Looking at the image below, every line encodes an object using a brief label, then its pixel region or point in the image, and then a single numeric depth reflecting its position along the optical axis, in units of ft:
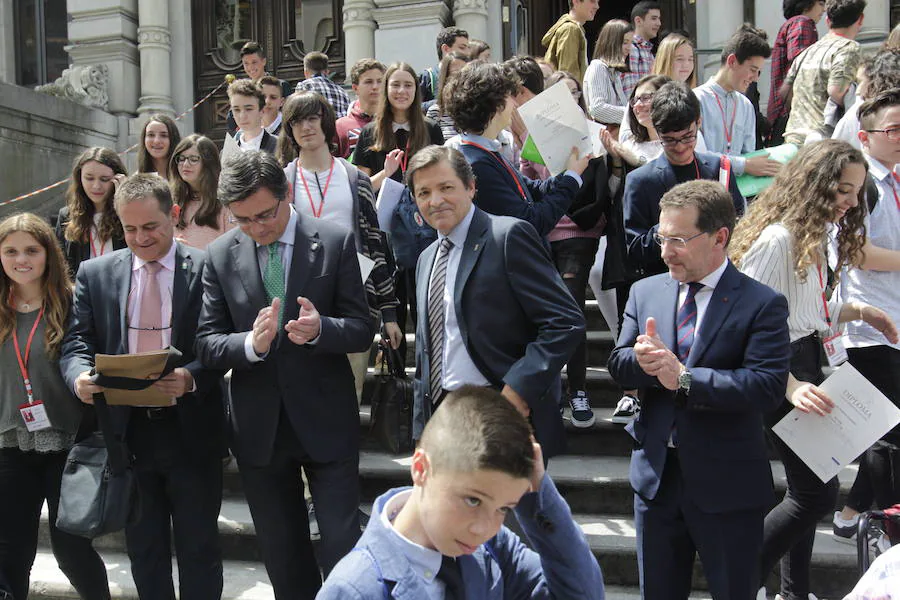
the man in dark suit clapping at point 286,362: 11.12
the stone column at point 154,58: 38.17
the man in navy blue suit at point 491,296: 10.46
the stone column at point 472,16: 34.01
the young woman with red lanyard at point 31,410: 12.46
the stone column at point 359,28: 34.83
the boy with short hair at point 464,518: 5.65
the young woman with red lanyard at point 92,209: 14.93
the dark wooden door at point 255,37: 37.78
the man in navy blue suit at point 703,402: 9.41
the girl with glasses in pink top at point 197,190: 16.07
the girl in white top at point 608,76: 20.81
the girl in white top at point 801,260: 10.96
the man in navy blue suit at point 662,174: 12.84
